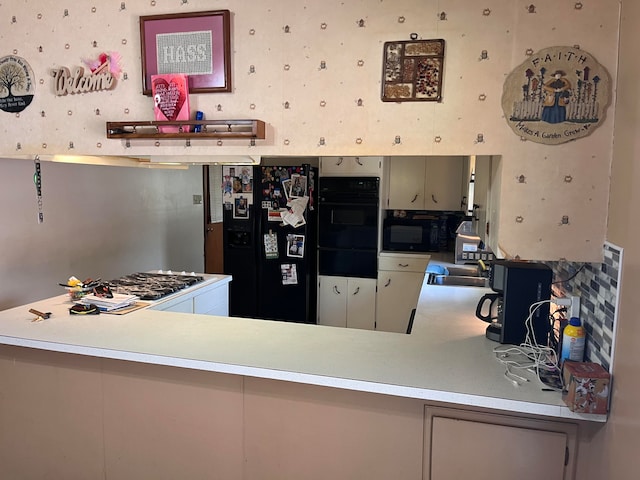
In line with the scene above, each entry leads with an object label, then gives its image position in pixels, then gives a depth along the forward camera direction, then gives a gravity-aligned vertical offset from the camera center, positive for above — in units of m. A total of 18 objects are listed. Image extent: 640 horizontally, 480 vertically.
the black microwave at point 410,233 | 4.59 -0.48
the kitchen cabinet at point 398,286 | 4.46 -0.98
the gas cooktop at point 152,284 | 2.80 -0.67
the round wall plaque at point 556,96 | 1.52 +0.30
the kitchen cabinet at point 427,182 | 4.57 +0.02
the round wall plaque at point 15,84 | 2.15 +0.45
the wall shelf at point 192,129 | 1.80 +0.21
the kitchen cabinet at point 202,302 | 2.76 -0.79
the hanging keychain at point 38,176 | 2.31 +0.02
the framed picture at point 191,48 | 1.84 +0.54
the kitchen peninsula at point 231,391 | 1.68 -0.84
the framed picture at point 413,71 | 1.64 +0.40
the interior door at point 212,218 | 6.08 -0.49
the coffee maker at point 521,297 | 1.94 -0.47
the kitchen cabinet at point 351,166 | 4.41 +0.17
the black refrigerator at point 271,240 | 4.66 -0.59
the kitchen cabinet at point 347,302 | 4.58 -1.17
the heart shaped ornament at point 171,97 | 1.88 +0.34
